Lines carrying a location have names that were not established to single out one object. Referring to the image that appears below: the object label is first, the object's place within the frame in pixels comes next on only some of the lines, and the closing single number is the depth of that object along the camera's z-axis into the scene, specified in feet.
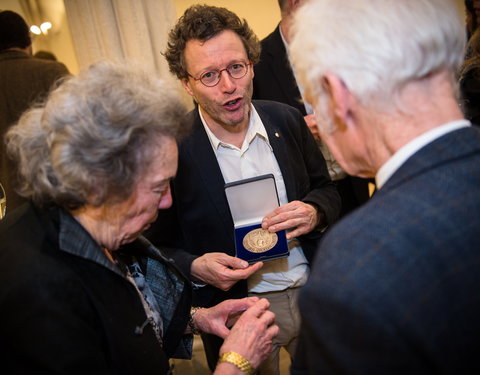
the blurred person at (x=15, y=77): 8.87
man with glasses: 5.51
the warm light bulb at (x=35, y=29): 16.01
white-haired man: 2.19
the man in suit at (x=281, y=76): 8.30
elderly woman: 2.98
